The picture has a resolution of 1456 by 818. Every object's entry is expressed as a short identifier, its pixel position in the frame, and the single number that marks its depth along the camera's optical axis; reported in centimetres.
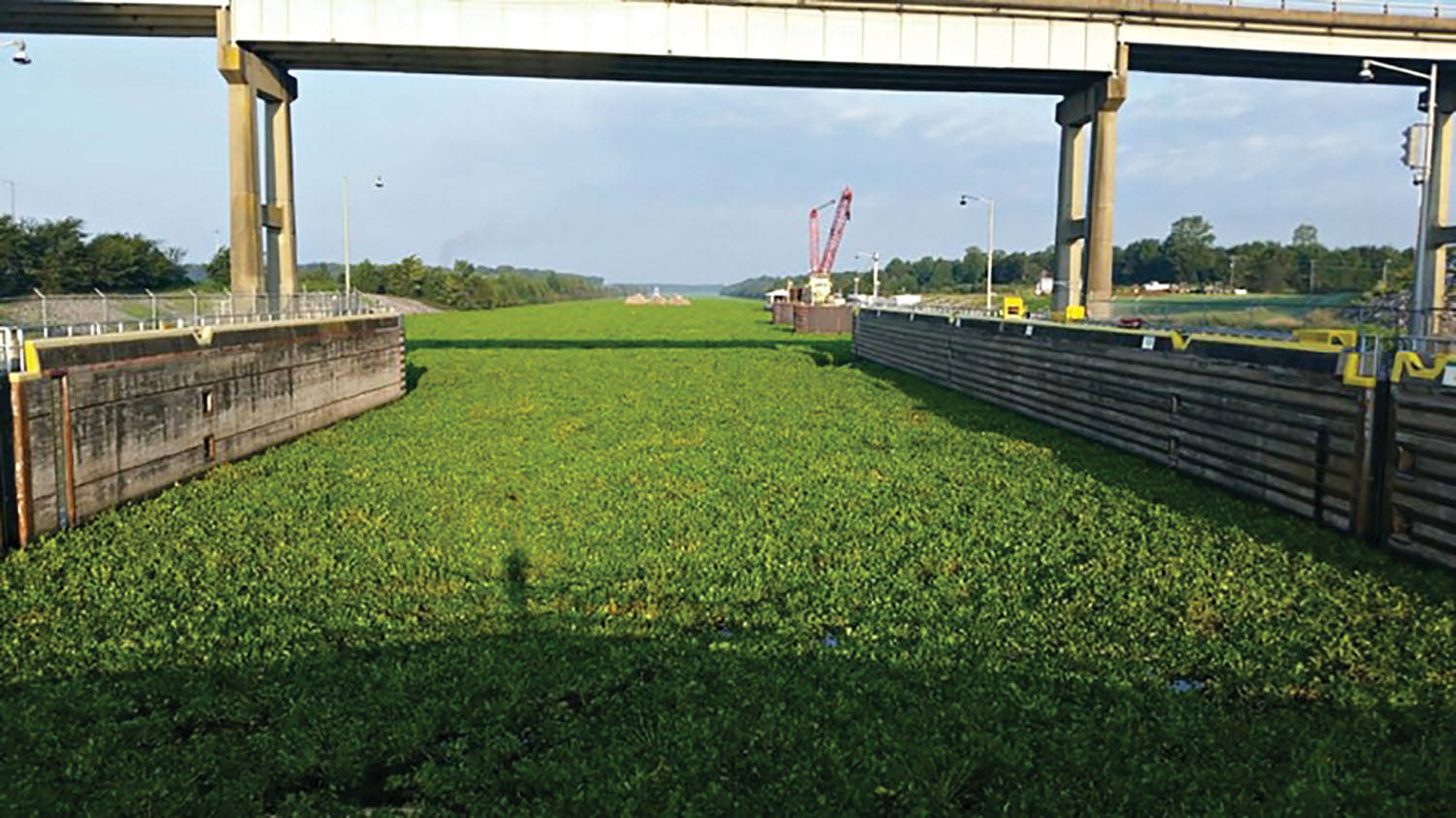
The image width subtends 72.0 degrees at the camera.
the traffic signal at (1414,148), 2239
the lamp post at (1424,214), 1955
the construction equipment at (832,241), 15150
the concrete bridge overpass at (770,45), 3559
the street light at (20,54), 2234
